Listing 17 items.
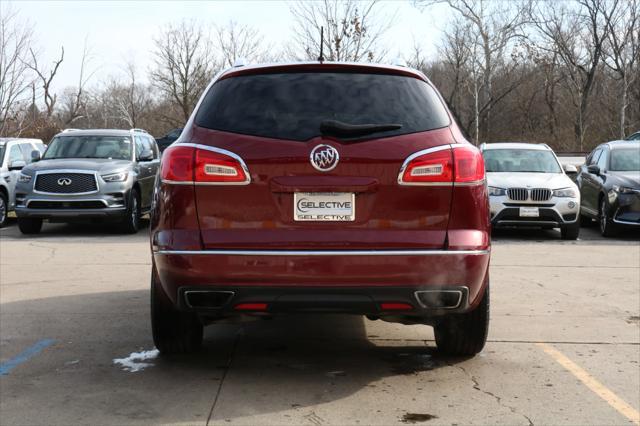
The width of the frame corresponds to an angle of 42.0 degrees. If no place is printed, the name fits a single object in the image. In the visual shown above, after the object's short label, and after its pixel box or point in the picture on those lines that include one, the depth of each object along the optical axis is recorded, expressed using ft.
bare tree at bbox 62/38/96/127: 222.44
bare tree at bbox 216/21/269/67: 149.79
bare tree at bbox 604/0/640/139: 127.95
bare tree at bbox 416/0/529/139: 134.62
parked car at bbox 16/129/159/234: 44.91
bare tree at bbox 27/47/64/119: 143.75
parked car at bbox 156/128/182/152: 117.19
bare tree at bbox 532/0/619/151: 134.30
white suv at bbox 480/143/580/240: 43.39
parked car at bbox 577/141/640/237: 44.24
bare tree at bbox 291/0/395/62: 90.79
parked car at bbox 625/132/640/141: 79.40
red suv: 14.07
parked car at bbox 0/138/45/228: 51.75
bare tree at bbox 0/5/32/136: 104.53
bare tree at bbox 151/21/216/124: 159.33
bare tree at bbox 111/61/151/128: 241.35
